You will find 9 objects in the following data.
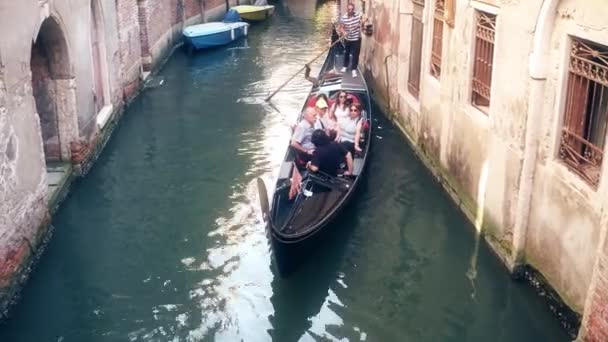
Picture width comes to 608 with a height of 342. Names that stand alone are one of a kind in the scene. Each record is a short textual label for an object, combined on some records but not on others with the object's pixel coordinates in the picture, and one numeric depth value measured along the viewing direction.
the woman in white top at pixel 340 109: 7.96
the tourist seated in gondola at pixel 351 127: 7.82
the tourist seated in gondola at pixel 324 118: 7.47
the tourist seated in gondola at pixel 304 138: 7.03
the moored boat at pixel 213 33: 15.89
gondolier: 10.88
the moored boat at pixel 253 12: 20.14
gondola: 5.53
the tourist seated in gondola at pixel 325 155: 6.73
